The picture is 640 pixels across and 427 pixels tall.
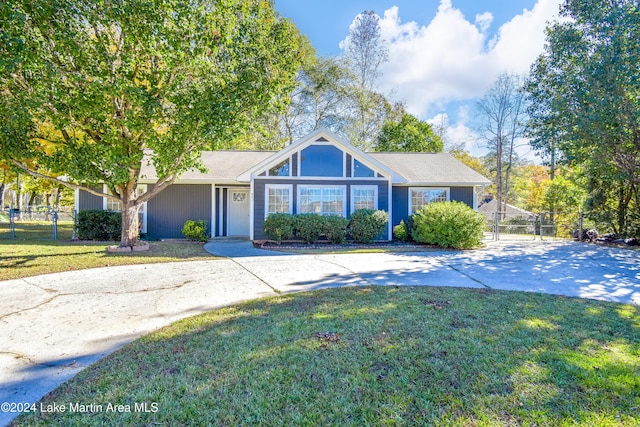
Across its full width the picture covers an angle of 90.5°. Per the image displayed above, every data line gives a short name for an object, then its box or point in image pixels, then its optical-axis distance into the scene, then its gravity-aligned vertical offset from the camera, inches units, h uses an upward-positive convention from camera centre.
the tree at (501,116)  1008.9 +328.9
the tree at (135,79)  285.9 +136.4
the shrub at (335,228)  470.6 -16.9
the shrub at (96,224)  480.4 -9.6
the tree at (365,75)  909.2 +416.2
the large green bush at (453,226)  432.5 -13.7
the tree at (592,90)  378.0 +163.8
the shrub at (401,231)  511.8 -24.0
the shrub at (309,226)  464.4 -13.6
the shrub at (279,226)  455.2 -13.2
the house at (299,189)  496.7 +46.2
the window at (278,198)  495.8 +29.6
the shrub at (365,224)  482.6 -11.6
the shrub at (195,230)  493.4 -20.2
